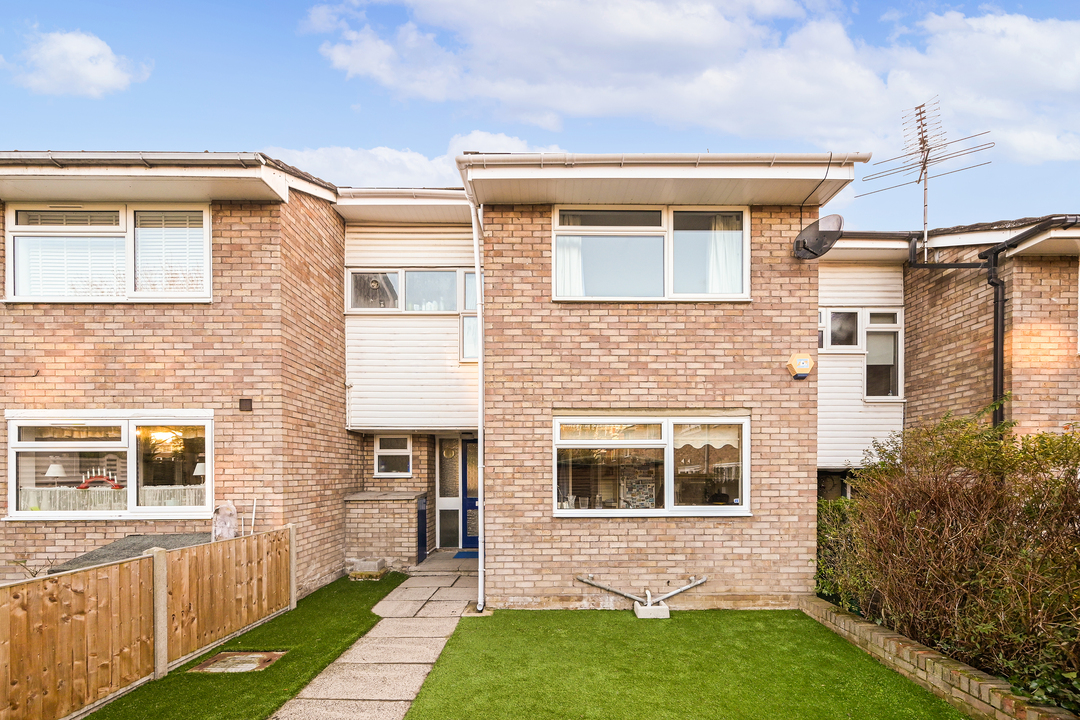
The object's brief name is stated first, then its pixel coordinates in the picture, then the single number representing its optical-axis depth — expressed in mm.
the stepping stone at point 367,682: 4531
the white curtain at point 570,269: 6883
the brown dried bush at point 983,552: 3893
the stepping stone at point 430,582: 7875
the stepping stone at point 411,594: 7309
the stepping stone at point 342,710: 4164
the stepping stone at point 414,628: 5977
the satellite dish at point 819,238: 6184
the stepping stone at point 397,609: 6684
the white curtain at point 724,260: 6902
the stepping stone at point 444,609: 6605
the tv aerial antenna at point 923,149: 8234
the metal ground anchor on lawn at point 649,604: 6325
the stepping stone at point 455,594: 7223
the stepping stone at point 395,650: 5297
